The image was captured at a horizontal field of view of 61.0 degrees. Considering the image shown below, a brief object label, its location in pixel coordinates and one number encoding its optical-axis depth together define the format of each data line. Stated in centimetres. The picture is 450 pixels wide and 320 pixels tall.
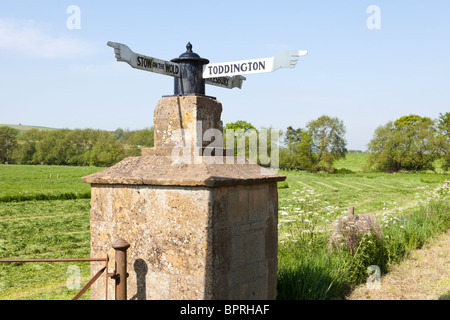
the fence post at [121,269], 331
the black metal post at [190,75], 377
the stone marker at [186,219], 319
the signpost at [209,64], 338
